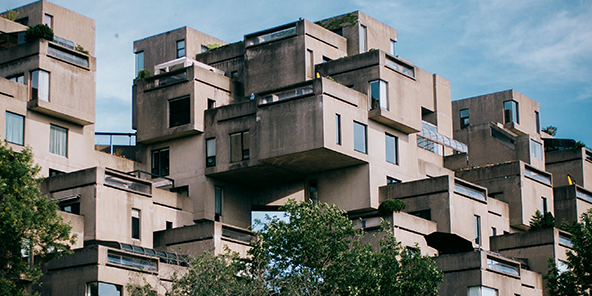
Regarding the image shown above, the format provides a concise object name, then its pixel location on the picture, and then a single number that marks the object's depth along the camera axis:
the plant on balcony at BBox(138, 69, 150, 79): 71.00
